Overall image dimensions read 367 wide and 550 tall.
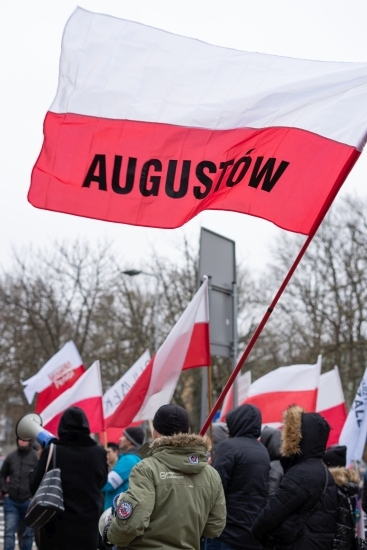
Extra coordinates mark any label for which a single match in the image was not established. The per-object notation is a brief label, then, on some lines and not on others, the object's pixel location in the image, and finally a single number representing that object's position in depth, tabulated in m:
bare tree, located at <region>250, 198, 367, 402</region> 32.19
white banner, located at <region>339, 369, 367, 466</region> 9.65
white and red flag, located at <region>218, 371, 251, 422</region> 16.10
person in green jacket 4.61
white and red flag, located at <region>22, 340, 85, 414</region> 15.17
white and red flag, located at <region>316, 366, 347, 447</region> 12.72
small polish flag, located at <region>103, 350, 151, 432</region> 14.71
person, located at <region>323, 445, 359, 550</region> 6.45
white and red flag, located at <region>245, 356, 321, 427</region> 10.98
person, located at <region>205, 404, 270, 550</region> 6.70
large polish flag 6.01
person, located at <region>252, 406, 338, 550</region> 5.97
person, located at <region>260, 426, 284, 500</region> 8.04
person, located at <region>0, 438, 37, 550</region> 11.51
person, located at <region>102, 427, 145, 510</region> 8.22
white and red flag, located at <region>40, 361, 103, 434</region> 12.64
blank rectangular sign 8.51
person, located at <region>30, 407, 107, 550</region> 6.89
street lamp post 27.58
